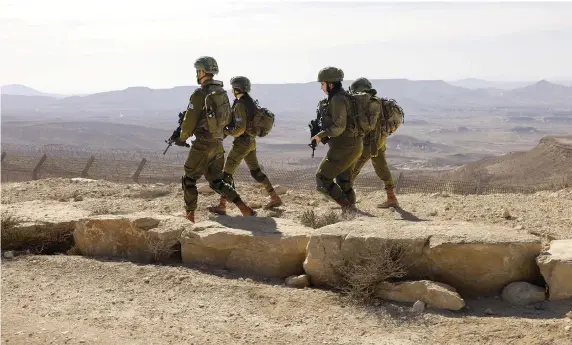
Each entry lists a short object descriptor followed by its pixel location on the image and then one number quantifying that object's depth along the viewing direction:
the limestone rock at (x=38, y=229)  5.84
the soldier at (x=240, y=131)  6.80
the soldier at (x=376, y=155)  7.11
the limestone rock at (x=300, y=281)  4.69
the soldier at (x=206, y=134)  6.11
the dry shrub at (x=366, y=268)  4.21
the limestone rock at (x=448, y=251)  4.22
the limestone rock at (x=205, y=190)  8.94
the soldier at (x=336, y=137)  6.07
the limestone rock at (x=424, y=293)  4.04
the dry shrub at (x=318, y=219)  5.82
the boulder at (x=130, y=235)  5.48
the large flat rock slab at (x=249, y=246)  4.99
